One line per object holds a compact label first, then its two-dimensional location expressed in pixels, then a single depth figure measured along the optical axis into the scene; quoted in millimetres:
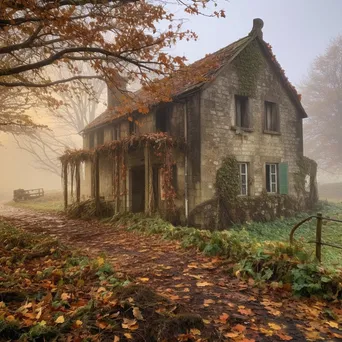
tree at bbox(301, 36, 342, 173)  33969
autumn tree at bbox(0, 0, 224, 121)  6168
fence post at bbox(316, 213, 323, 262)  5321
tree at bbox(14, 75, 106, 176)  28548
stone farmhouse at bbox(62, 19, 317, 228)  12148
